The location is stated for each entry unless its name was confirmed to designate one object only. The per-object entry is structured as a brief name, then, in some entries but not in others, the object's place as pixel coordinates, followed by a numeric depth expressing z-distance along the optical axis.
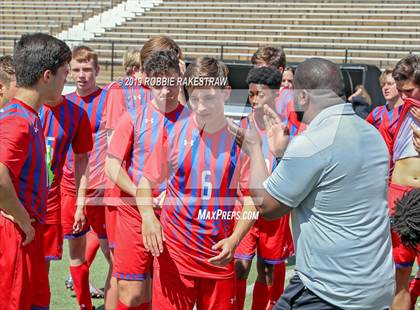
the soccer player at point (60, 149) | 4.84
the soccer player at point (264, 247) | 5.22
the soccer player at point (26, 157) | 3.47
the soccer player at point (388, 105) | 5.34
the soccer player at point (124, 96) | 4.54
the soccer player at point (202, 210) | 3.87
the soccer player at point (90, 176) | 5.50
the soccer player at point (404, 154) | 4.93
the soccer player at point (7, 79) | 4.52
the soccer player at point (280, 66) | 5.58
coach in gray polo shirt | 3.00
